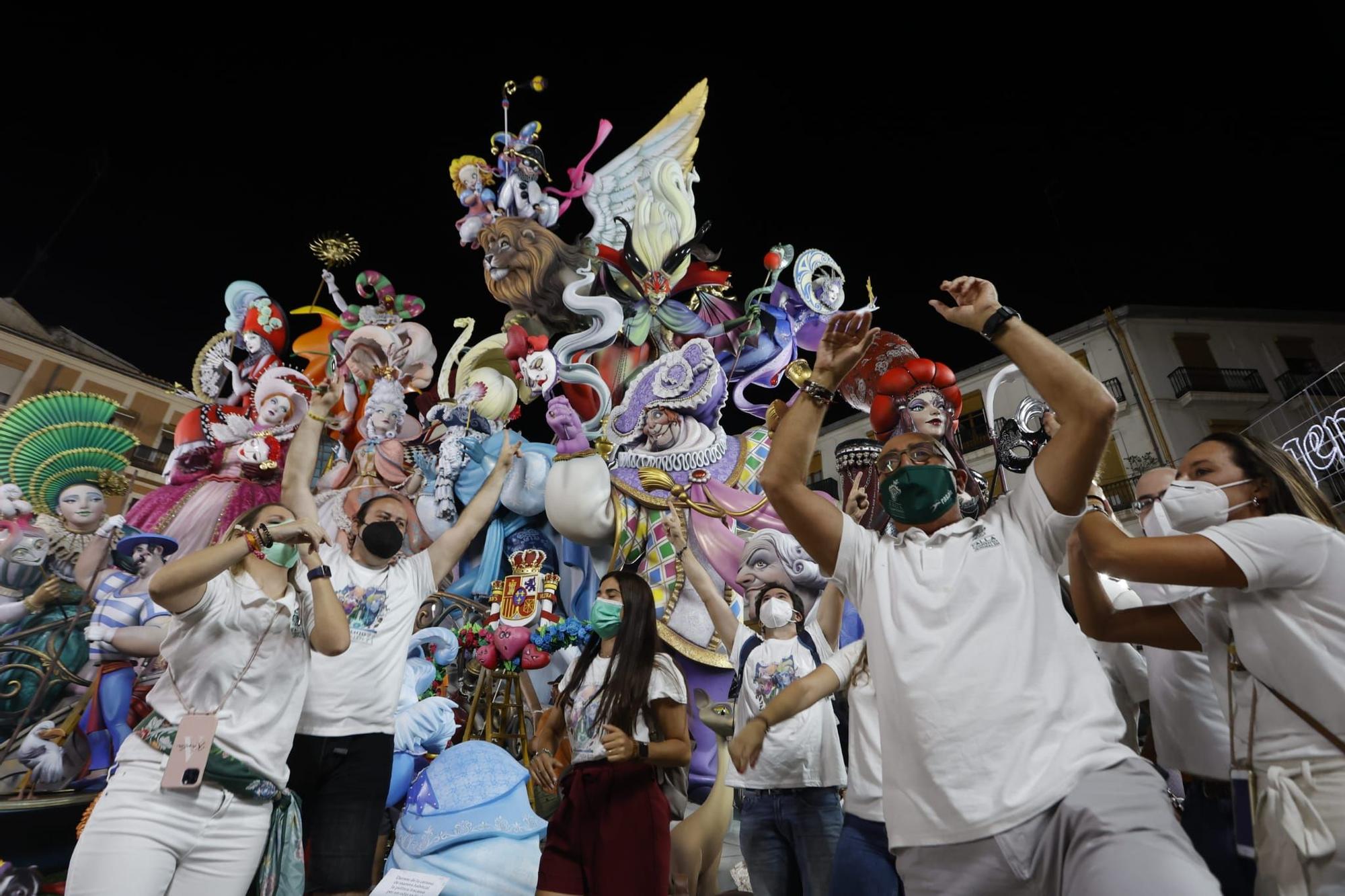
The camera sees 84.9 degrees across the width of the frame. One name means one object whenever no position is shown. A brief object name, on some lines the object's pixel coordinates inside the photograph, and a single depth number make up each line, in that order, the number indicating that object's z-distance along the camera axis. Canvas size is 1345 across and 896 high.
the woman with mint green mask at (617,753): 2.49
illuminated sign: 7.39
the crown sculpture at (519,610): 4.97
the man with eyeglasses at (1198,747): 2.00
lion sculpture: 8.63
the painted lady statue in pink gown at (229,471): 7.52
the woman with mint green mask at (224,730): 1.93
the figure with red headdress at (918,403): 4.65
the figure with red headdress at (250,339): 8.67
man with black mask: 2.48
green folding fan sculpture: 6.57
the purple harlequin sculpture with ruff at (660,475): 6.38
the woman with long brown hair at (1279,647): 1.42
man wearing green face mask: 1.29
